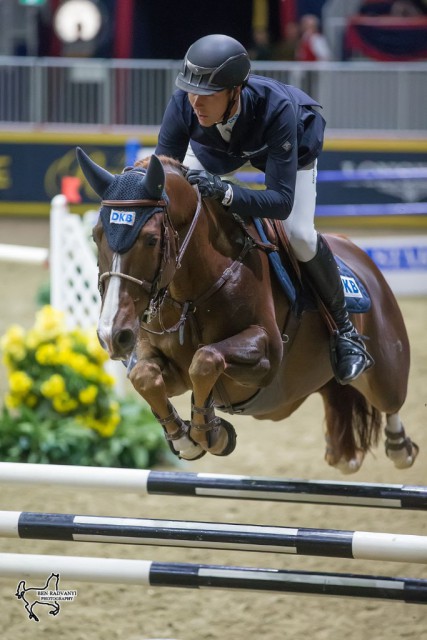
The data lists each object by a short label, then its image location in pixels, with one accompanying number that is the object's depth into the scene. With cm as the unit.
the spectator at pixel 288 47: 3052
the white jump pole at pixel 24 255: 1562
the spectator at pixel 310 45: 3014
